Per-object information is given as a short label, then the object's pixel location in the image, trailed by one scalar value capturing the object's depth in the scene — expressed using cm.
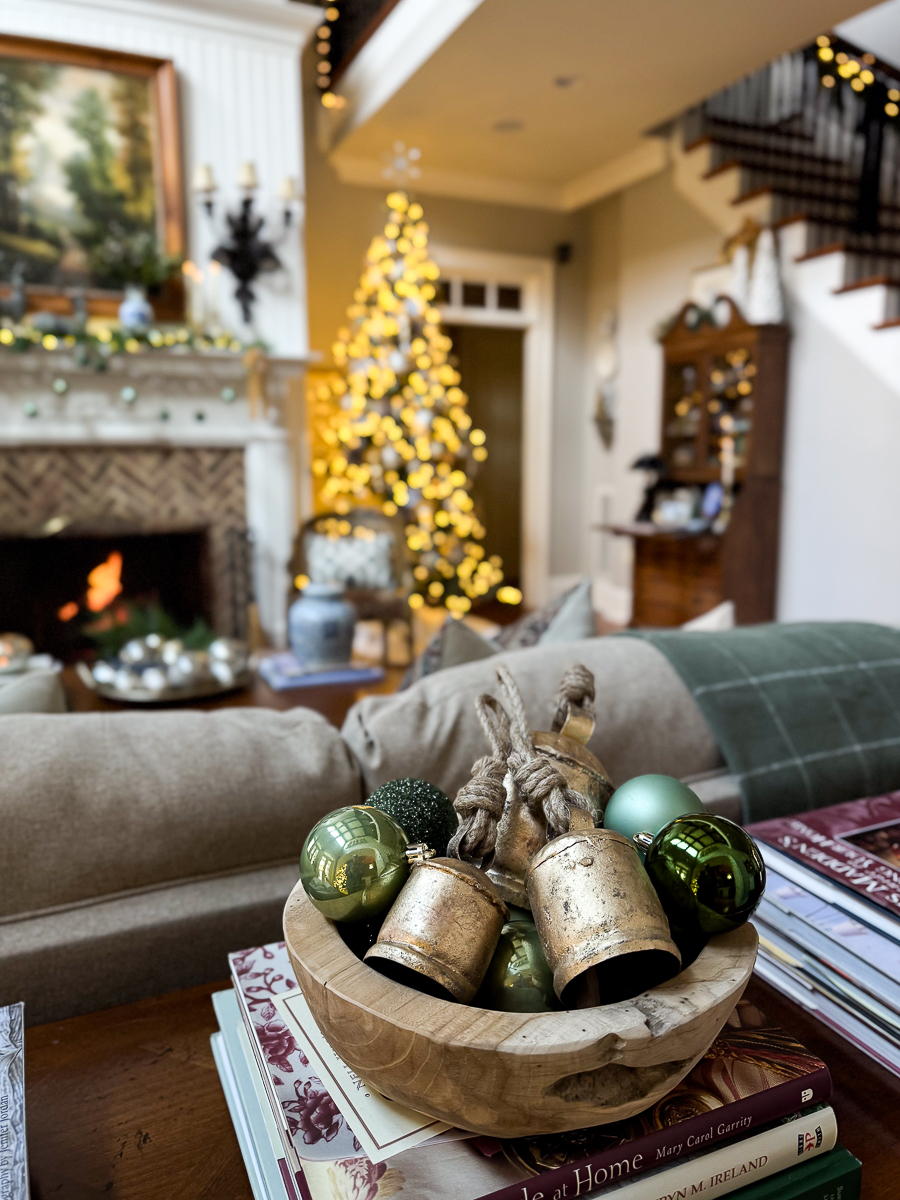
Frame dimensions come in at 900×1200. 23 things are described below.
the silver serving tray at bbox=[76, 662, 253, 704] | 231
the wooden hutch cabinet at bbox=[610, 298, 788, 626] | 439
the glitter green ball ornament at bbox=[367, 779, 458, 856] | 56
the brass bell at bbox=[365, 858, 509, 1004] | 42
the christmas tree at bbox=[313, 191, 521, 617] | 479
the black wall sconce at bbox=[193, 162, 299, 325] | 410
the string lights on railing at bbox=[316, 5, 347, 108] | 495
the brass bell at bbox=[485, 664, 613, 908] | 51
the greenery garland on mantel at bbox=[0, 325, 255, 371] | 377
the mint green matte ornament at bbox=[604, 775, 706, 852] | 54
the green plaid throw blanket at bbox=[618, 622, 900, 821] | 98
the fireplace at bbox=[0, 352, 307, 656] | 395
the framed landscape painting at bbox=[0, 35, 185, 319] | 383
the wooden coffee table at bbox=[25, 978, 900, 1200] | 51
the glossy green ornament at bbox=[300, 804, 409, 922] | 45
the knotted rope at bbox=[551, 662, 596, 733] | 64
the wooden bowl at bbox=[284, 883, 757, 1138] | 37
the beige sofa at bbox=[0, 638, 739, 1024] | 69
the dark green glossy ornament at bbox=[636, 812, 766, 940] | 44
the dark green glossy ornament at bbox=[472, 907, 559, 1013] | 45
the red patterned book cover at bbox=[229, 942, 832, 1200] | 43
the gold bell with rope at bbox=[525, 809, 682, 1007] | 41
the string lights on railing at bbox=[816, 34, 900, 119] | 492
